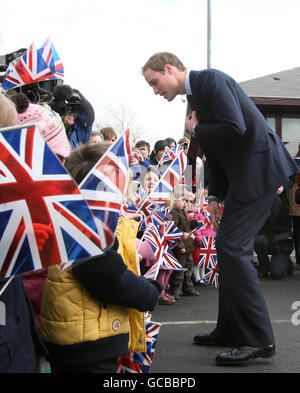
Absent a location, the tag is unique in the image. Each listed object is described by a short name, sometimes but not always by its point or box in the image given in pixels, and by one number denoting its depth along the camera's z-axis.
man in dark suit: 3.27
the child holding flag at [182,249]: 5.75
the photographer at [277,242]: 7.40
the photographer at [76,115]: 5.15
